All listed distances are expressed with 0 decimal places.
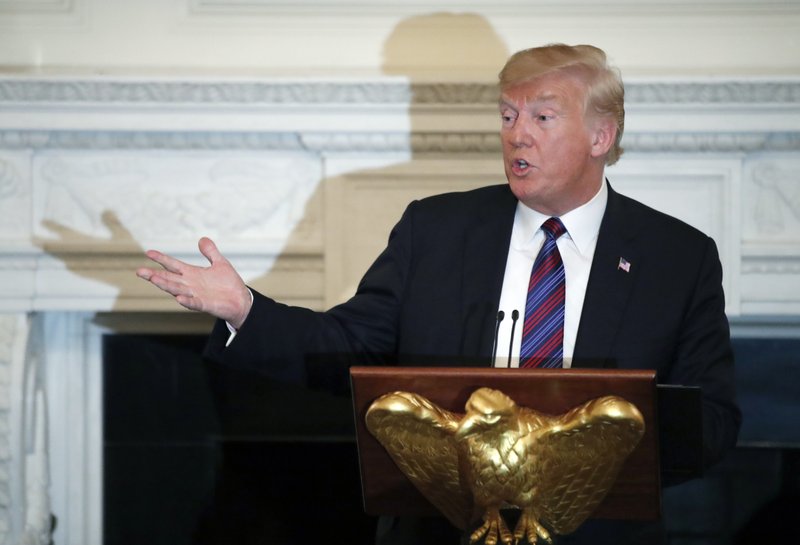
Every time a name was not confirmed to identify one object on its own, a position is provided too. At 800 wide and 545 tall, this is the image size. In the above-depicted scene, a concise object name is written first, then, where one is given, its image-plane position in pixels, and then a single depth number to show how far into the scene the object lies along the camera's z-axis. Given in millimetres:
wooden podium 7266
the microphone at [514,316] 7608
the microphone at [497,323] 7679
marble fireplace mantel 8576
